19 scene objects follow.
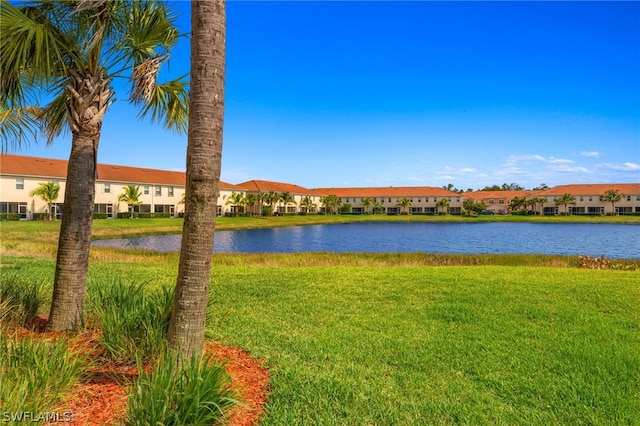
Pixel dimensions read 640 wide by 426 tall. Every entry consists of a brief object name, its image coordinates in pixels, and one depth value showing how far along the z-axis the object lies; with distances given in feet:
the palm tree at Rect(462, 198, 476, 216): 287.89
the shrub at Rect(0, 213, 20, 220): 131.54
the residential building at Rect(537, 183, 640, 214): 267.59
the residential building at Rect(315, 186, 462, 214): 303.48
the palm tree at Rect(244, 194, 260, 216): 232.32
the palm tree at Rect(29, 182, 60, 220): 140.66
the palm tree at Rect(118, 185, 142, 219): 167.73
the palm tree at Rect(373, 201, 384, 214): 311.97
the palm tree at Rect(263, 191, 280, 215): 244.09
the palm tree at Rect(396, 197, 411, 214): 297.94
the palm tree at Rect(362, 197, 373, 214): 311.91
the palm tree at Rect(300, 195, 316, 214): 284.41
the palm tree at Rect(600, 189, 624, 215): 262.06
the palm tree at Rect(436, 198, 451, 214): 295.95
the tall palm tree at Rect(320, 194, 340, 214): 305.94
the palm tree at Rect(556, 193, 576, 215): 270.67
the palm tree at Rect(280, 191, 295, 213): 256.15
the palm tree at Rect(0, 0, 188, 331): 15.69
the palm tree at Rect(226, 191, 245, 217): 220.02
